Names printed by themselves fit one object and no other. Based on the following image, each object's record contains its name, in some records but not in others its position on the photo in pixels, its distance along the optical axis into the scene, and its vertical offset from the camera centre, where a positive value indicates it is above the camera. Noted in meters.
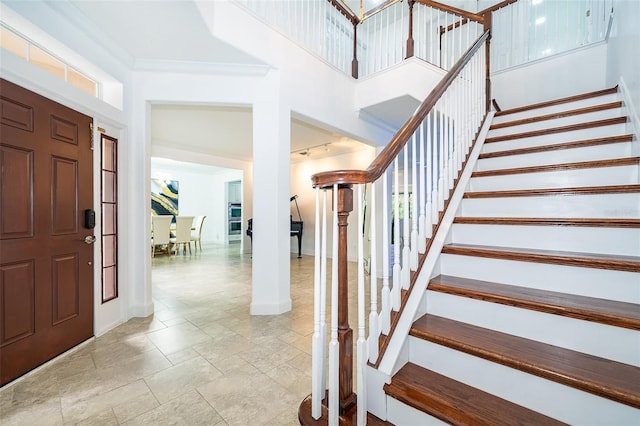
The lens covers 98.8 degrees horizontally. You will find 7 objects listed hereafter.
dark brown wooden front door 1.71 -0.14
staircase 1.01 -0.40
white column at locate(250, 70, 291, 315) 2.84 +0.11
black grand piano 6.70 -0.44
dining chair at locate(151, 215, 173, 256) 6.22 -0.45
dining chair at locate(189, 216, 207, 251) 7.84 -0.49
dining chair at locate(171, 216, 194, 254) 6.75 -0.49
